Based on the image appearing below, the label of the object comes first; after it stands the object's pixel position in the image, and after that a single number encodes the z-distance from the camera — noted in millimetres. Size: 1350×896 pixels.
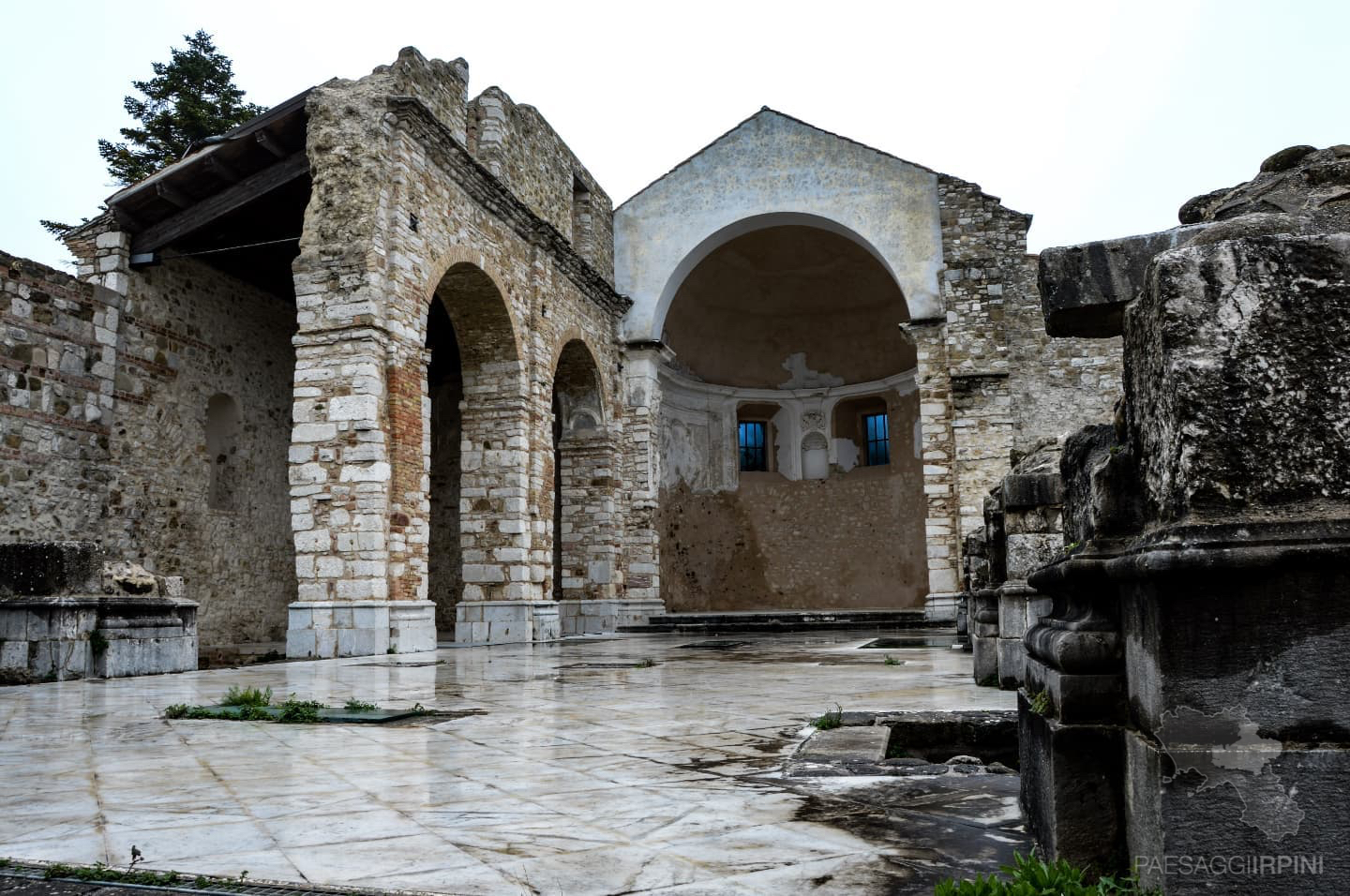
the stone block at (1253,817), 1623
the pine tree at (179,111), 22641
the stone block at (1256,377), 1716
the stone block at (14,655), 7340
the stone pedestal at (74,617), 7402
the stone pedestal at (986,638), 6195
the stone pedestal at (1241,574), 1644
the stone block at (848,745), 3445
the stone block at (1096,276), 2186
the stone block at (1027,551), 5102
